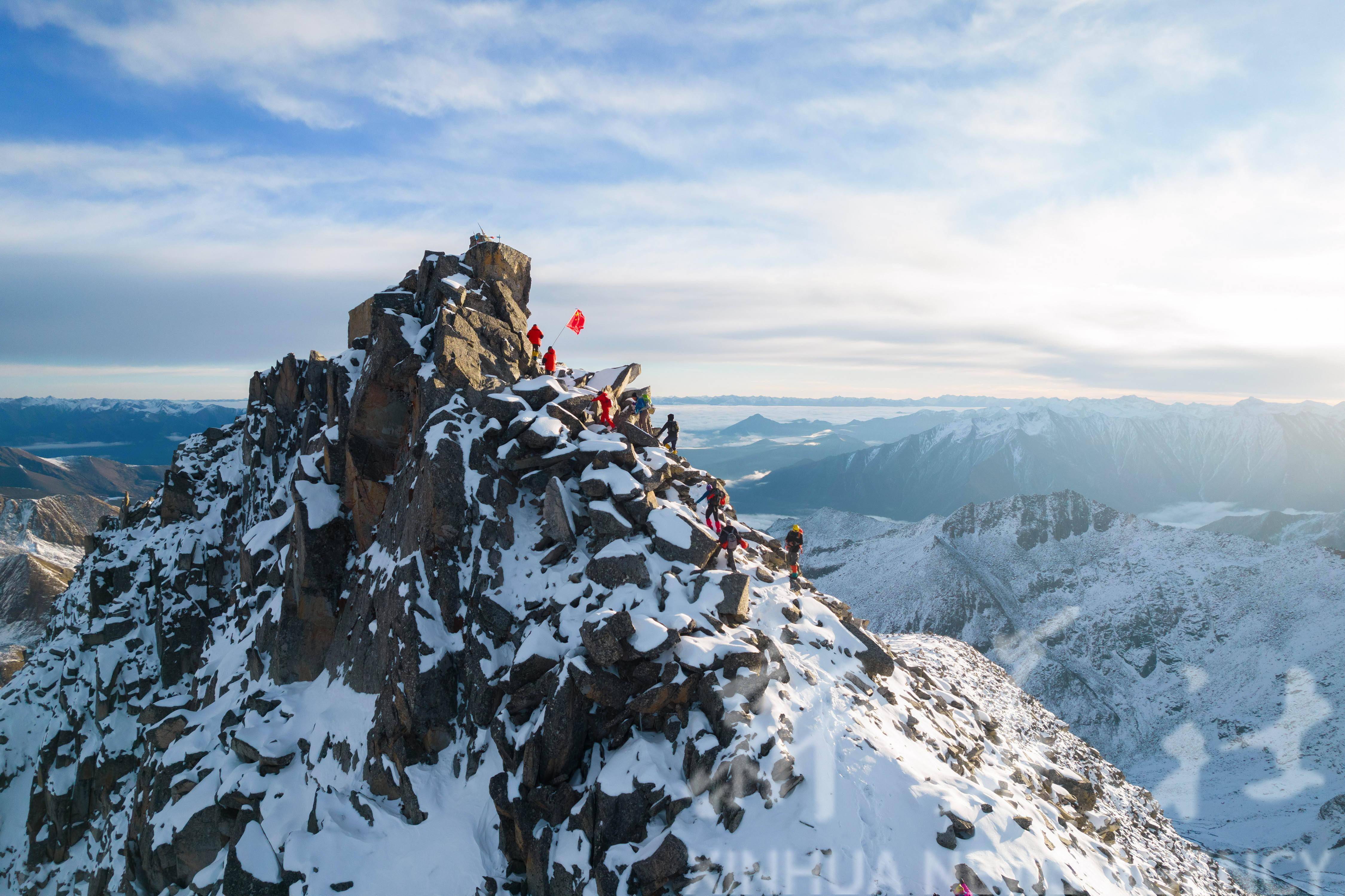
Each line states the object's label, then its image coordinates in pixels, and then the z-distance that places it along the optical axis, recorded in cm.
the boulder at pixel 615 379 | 3941
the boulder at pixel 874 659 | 2739
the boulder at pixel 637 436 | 3247
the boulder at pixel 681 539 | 2553
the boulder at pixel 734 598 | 2350
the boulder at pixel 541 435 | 2920
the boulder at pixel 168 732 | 3391
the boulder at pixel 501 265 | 4088
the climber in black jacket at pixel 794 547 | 3141
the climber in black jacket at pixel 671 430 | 3631
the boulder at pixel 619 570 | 2436
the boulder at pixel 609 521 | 2617
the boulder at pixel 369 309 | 3891
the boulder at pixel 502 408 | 3084
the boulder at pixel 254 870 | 2261
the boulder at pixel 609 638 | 2097
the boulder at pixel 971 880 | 1641
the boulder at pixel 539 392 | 3197
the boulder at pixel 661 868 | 1697
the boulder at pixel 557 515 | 2694
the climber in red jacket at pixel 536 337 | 3838
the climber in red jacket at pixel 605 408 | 3222
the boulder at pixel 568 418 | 3078
